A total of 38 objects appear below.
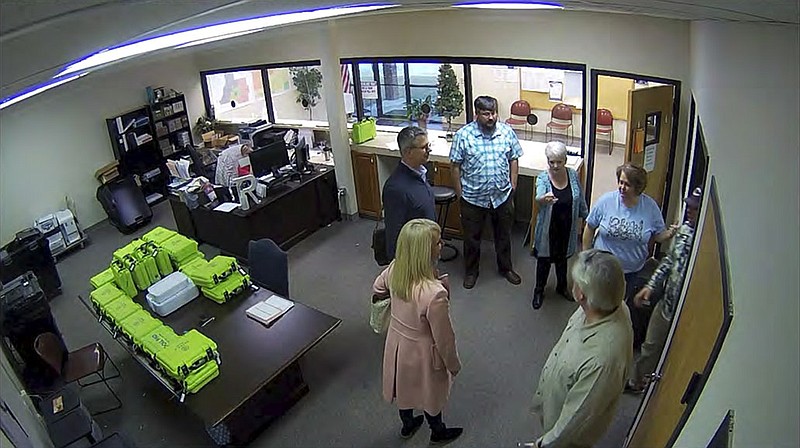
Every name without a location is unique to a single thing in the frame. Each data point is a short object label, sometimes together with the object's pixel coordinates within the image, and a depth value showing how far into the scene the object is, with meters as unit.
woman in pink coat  3.02
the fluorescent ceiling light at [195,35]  1.49
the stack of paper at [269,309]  4.15
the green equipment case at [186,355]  3.55
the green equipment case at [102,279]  4.64
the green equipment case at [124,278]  4.57
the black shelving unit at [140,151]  8.29
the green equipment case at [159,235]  4.92
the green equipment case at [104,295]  4.38
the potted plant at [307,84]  8.17
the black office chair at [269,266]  4.68
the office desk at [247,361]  3.53
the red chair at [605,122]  7.48
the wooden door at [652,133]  4.96
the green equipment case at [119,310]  4.16
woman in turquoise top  4.62
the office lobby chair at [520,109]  9.20
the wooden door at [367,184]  7.00
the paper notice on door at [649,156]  5.15
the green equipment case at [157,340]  3.75
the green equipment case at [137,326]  3.92
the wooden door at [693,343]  1.87
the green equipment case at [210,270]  4.46
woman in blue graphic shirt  3.75
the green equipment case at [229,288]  4.41
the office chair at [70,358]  4.23
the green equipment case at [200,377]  3.53
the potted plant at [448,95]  6.85
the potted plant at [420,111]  6.98
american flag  7.21
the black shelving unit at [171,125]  8.73
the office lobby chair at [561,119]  8.76
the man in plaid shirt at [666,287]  3.27
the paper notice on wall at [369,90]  7.43
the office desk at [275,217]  6.42
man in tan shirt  2.39
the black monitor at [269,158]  6.65
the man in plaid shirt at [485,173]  5.10
